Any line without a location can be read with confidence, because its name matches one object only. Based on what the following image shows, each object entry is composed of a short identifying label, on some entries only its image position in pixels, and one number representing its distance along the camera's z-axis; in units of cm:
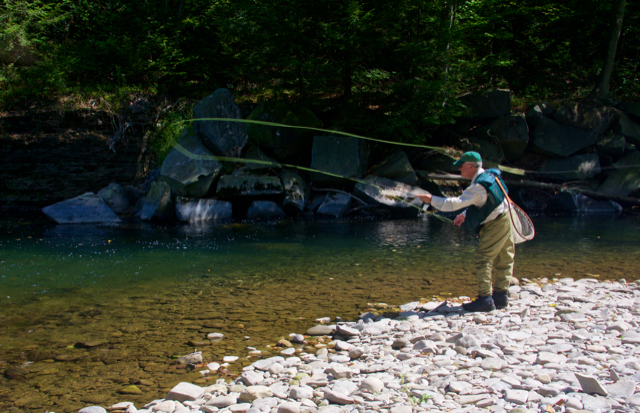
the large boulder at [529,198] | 1593
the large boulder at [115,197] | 1454
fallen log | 1481
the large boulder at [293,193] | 1405
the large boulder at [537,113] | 1594
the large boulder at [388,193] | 1408
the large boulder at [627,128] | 1609
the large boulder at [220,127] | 1411
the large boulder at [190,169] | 1337
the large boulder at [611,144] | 1590
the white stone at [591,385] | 278
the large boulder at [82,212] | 1301
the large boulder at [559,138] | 1579
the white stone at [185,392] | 314
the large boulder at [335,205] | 1439
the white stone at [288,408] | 284
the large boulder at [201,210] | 1336
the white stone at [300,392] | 307
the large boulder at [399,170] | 1435
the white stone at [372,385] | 307
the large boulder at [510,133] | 1573
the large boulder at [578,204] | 1551
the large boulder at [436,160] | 1515
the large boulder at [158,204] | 1322
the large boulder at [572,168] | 1568
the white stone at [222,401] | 303
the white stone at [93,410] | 306
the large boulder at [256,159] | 1448
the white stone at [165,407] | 301
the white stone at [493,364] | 331
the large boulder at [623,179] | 1569
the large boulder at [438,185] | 1459
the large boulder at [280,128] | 1480
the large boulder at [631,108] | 1648
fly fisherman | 469
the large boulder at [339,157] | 1424
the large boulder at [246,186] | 1366
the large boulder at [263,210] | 1382
